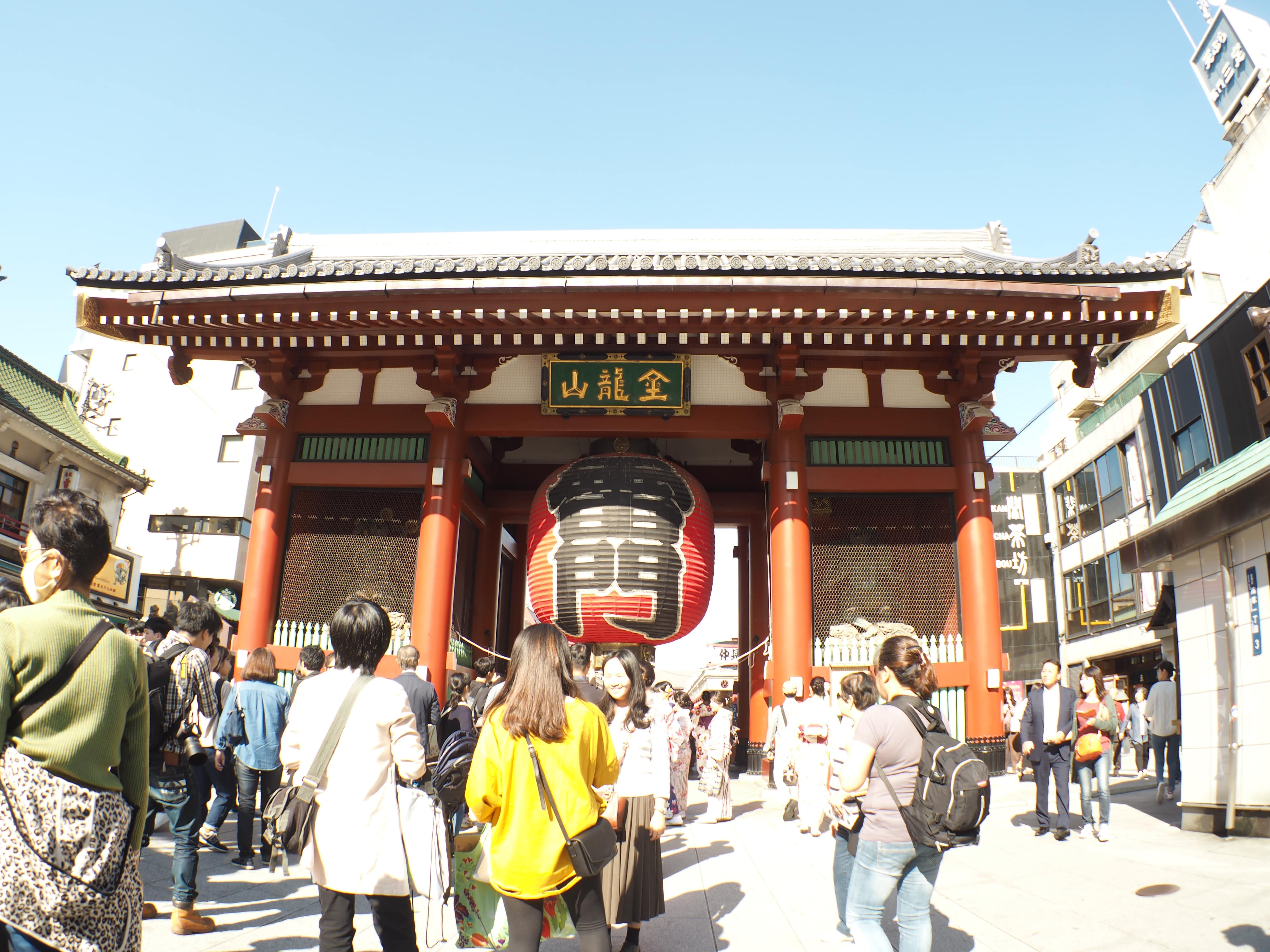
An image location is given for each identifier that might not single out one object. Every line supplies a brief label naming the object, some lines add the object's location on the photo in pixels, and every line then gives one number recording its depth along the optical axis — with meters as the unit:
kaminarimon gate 9.29
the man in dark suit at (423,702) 6.10
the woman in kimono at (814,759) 7.57
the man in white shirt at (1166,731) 9.54
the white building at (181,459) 27.05
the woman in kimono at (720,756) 8.69
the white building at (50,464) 20.08
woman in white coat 2.97
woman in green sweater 2.27
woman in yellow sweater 2.91
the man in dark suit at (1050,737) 7.43
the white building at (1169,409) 13.99
